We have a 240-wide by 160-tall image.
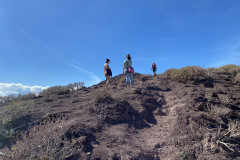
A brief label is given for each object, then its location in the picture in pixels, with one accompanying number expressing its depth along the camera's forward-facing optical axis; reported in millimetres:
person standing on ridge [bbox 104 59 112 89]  7275
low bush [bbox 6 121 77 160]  2678
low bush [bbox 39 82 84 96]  9460
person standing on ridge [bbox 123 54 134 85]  7246
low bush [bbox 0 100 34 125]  4712
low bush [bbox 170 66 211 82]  8352
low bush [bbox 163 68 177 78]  10599
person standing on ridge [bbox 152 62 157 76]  13344
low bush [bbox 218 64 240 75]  11336
